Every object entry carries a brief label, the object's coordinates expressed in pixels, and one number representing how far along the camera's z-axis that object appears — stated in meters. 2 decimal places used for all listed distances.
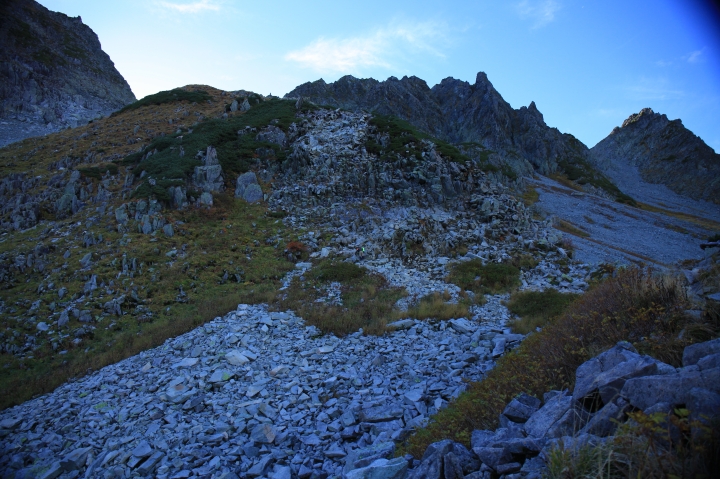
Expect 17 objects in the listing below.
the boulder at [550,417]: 4.43
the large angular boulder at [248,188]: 30.30
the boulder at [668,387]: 3.35
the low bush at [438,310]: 14.36
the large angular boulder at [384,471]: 5.34
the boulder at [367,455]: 6.36
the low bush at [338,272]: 19.27
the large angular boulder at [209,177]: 29.75
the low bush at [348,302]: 13.83
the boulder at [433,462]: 4.67
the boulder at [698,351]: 4.30
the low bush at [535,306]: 12.92
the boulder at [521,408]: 5.46
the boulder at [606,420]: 3.77
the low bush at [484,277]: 18.08
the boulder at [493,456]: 4.32
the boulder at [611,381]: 4.23
